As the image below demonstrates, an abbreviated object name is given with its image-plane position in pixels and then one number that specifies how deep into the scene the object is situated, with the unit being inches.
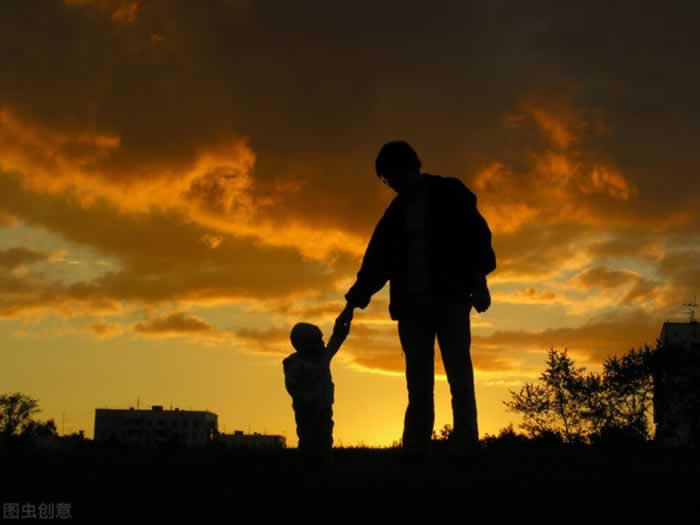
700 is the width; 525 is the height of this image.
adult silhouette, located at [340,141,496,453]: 386.0
